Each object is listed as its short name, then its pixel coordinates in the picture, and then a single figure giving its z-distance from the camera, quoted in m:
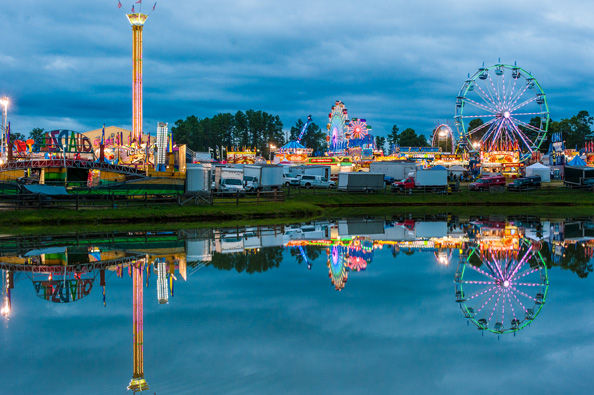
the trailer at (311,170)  75.58
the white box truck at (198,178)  47.06
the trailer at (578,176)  71.09
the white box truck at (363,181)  65.12
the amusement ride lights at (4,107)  56.06
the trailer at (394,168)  83.66
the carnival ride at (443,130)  119.08
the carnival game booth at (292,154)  104.50
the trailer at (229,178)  60.38
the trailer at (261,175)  62.41
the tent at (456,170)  89.81
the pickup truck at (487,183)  67.06
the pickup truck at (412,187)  65.56
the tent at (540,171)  80.38
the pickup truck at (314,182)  70.81
